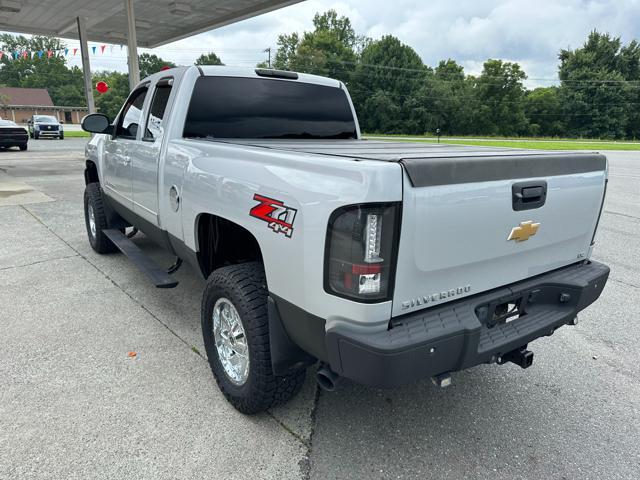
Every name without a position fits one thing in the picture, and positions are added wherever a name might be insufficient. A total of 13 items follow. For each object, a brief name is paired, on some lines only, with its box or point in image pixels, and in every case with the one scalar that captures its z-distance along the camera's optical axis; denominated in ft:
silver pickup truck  5.90
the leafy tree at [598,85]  198.90
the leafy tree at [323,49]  215.31
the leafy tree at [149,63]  261.85
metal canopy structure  52.31
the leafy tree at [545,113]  208.12
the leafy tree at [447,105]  198.08
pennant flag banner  83.32
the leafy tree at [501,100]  202.80
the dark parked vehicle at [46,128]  98.68
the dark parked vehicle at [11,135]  63.35
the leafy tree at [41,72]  279.69
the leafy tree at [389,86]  198.59
